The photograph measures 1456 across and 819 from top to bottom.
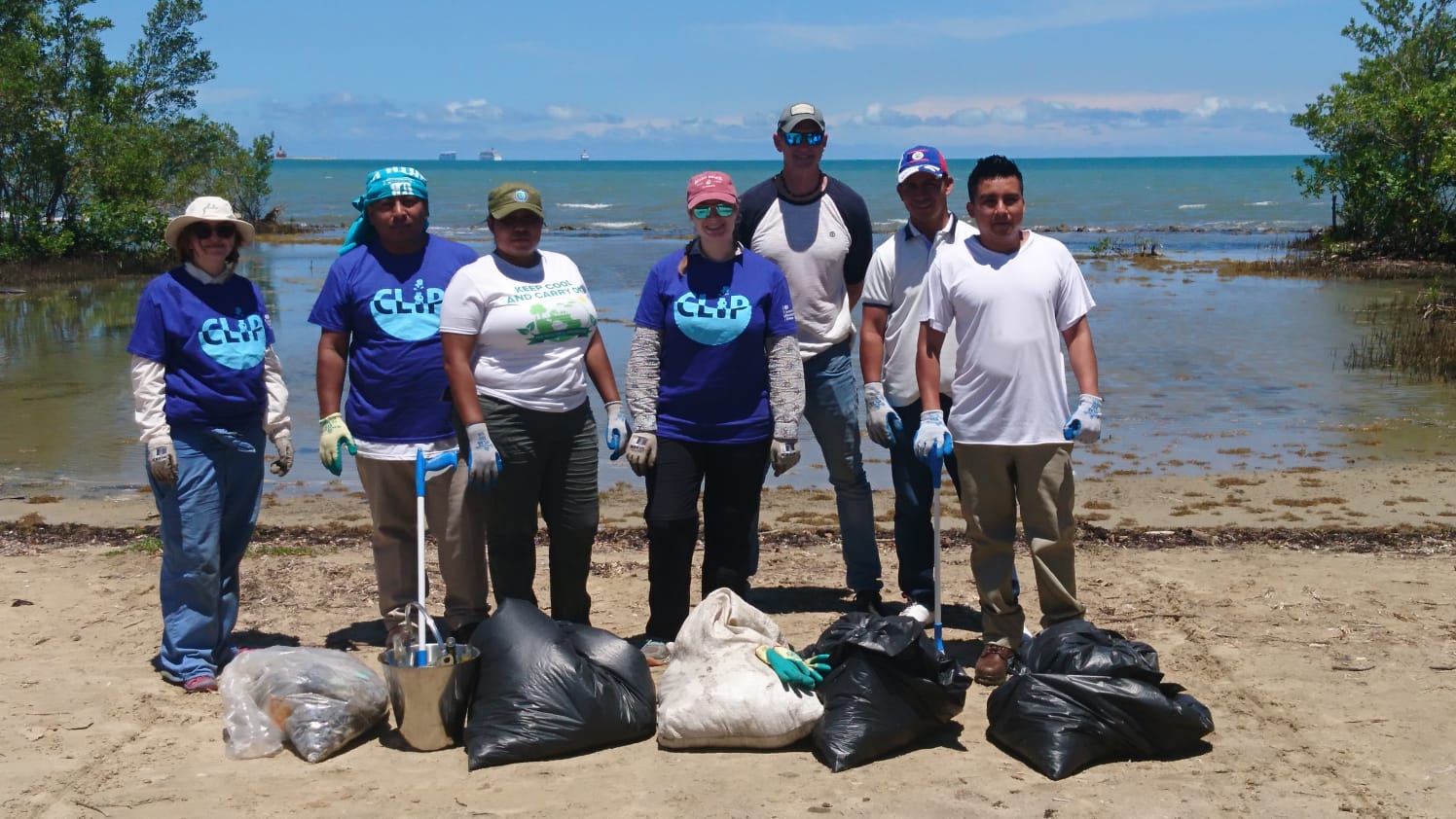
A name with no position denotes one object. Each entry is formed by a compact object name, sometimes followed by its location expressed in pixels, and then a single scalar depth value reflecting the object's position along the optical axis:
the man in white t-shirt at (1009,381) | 4.53
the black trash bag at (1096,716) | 3.90
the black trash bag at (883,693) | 3.98
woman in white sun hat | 4.62
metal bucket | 4.10
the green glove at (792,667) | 4.14
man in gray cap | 5.23
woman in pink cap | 4.76
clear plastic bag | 4.13
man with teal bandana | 4.66
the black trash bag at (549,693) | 4.02
